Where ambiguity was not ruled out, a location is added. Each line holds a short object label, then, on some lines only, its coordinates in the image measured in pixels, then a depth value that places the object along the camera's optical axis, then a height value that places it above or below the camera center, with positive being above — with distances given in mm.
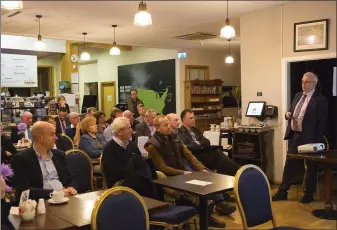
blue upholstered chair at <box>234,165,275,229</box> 2299 -625
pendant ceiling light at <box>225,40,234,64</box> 8203 +843
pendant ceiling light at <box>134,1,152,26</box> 3625 +809
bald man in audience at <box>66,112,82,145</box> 5268 -416
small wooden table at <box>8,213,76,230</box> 1858 -633
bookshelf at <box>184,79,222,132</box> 9242 -46
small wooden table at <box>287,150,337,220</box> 3723 -872
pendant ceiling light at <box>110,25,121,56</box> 6598 +862
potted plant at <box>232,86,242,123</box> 8594 +114
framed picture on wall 4555 +781
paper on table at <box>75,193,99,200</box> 2383 -631
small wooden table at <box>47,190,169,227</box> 1966 -631
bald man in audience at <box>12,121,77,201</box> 2504 -483
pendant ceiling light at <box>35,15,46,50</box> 5946 +904
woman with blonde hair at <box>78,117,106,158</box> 4309 -472
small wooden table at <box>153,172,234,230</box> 2576 -646
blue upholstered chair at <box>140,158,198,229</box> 2713 -879
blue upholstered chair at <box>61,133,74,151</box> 4454 -521
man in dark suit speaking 4267 -339
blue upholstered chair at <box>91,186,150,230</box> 1908 -595
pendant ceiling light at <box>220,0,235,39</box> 4590 +830
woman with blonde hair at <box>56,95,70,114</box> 6988 -56
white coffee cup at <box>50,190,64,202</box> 2266 -589
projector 3914 -540
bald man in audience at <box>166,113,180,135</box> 4293 -264
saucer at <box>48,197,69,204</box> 2250 -615
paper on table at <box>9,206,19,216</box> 2014 -602
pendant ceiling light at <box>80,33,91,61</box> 7219 +854
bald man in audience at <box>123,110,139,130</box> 5989 -292
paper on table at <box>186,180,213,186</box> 2780 -641
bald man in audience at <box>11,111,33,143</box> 5337 -359
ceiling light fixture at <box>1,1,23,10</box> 1925 +515
